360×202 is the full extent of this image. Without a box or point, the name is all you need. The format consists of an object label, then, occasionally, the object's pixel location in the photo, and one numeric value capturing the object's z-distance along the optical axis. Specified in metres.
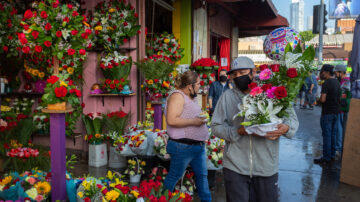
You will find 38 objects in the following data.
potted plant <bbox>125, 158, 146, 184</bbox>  4.56
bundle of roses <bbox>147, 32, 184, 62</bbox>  7.03
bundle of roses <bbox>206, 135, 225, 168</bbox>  4.34
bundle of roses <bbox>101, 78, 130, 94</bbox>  5.44
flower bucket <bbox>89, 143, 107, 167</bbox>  5.46
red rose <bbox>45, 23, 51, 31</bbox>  3.09
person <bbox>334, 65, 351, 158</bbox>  6.18
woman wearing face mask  3.27
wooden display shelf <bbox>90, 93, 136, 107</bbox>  5.66
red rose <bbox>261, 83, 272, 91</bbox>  2.28
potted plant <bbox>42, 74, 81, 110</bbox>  3.22
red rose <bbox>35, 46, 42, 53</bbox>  3.16
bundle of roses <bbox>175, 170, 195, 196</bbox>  4.10
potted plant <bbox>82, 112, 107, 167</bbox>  5.47
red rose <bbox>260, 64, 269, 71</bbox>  2.54
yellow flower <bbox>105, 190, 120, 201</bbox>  2.64
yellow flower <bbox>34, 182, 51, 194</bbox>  3.12
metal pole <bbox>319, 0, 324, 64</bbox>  13.25
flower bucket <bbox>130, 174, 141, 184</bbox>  4.58
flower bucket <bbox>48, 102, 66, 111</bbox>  3.24
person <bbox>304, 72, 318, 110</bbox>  14.40
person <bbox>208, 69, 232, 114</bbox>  7.01
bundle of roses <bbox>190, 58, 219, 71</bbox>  6.73
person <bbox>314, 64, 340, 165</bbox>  5.58
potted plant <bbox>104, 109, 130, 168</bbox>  5.34
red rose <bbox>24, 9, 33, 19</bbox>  3.08
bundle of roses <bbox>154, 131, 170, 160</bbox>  4.23
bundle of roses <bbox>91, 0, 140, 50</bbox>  5.35
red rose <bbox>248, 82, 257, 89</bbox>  2.36
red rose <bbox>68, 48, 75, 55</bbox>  3.29
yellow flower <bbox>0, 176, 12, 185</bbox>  3.18
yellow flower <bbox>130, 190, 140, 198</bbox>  2.66
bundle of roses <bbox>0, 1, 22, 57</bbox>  5.09
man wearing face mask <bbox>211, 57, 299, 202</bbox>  2.48
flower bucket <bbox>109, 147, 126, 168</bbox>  5.34
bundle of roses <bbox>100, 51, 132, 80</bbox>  5.39
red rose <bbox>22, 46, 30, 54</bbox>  3.27
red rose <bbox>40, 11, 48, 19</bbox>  3.08
